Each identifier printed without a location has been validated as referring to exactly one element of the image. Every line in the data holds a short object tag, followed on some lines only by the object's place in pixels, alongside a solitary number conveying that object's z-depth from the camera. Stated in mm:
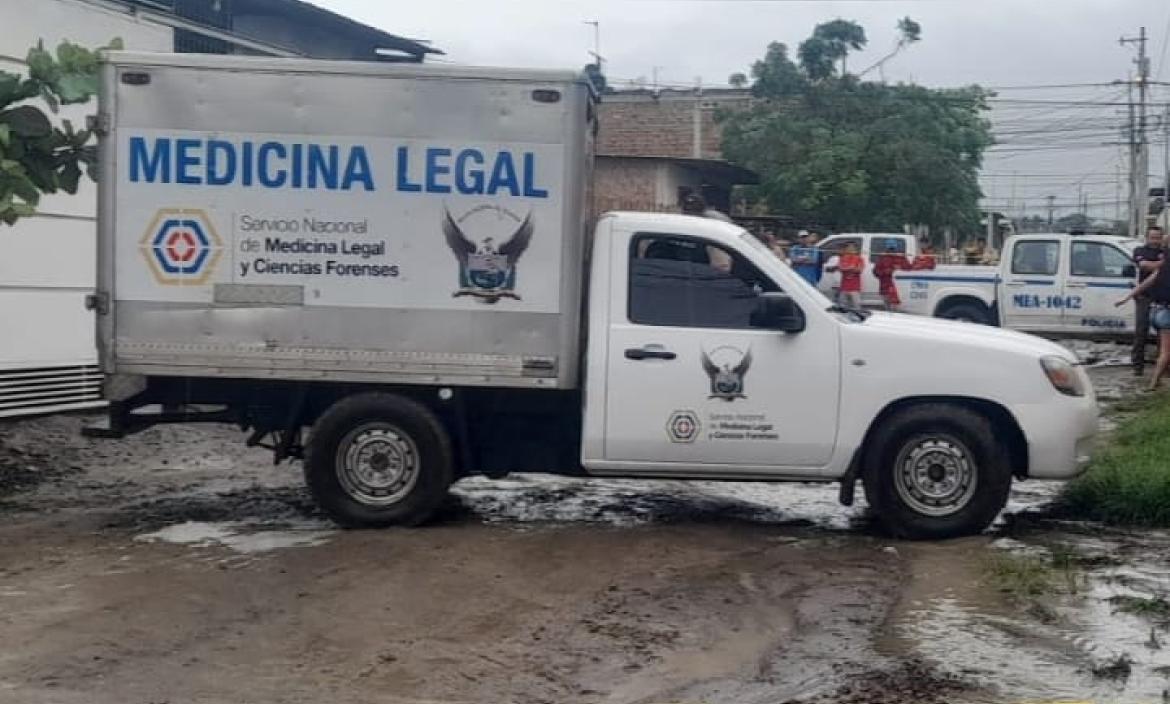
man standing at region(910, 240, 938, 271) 23641
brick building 46312
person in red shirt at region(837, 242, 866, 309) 24297
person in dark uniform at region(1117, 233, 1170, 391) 15852
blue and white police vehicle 21672
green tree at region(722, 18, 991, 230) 35906
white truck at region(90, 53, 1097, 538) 9000
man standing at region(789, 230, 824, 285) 25914
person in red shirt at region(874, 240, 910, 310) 23422
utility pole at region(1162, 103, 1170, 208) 56131
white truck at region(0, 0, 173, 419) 12461
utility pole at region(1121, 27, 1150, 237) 58344
